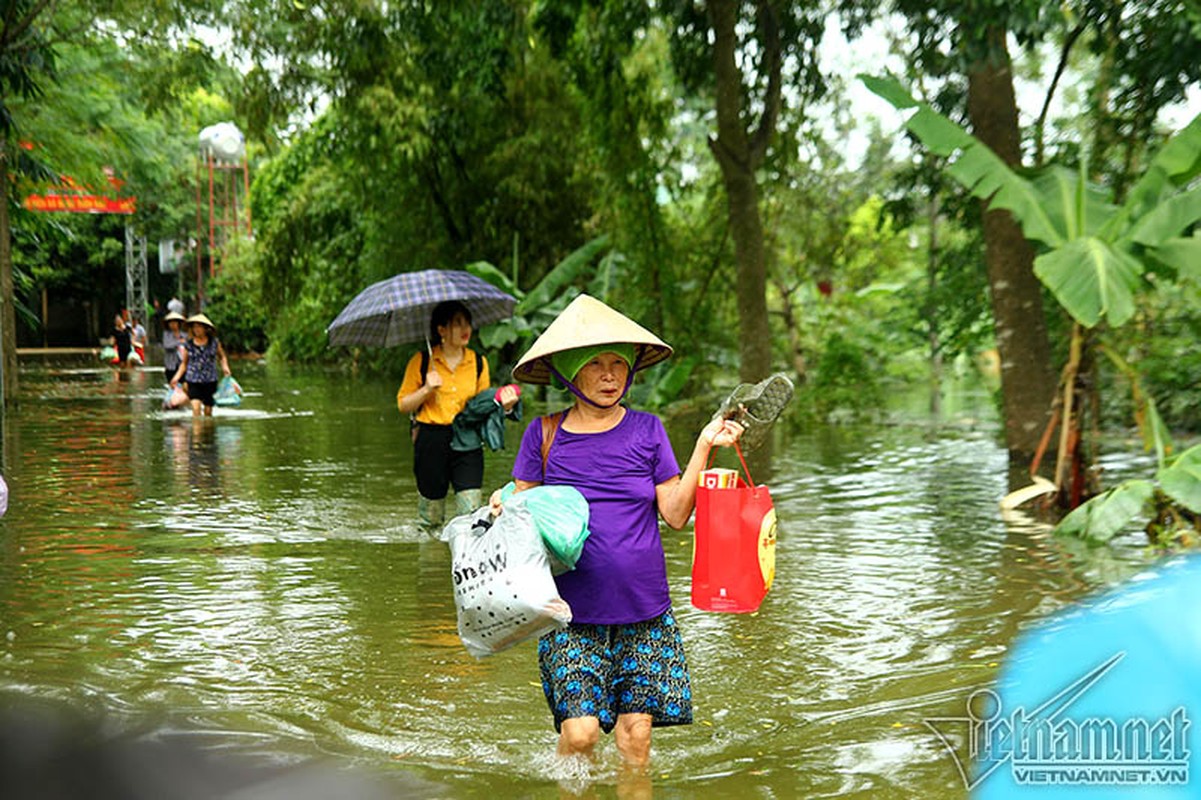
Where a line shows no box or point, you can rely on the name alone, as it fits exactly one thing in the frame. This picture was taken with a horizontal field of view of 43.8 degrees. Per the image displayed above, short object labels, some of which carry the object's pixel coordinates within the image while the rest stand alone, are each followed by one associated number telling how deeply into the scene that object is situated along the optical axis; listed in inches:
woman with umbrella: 349.4
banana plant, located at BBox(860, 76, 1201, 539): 349.7
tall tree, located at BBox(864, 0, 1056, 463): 545.3
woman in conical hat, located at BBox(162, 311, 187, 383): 1080.2
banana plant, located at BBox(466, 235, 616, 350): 850.8
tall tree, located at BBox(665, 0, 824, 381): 705.6
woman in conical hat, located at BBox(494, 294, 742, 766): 185.9
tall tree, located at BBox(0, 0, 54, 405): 586.6
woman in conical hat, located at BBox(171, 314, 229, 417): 757.3
